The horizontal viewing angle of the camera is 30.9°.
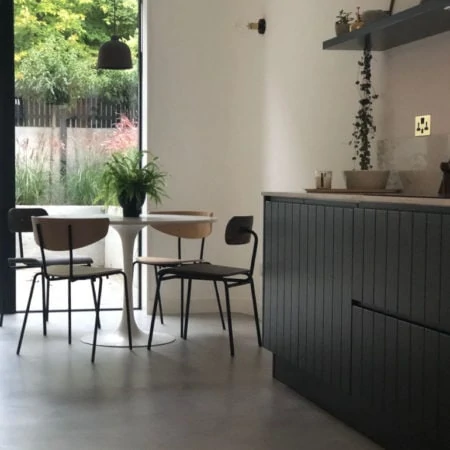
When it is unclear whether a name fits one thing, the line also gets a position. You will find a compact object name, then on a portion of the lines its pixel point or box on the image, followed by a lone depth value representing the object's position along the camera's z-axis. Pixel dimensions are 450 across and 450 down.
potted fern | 5.07
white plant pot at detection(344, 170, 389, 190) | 4.11
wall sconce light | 6.13
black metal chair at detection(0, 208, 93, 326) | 5.50
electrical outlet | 3.91
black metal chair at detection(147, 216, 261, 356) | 4.80
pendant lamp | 5.70
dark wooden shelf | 3.43
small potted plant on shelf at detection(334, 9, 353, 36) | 4.27
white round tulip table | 4.96
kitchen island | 2.81
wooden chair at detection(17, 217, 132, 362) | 4.62
